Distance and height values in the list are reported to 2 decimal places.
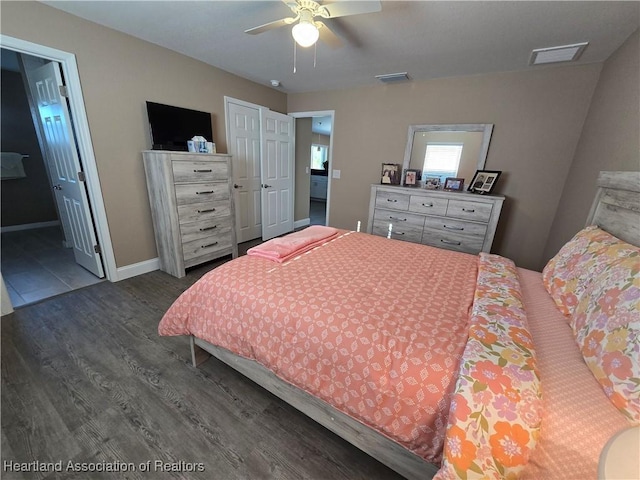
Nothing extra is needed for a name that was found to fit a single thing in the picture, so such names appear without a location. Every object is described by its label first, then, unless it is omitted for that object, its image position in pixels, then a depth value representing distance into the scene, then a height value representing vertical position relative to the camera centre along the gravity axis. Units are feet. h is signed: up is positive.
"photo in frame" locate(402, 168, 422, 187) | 10.84 -0.36
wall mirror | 9.78 +1.06
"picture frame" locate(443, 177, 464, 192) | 9.97 -0.51
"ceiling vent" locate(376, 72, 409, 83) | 9.73 +3.48
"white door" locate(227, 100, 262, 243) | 11.38 -0.18
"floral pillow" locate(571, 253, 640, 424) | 2.42 -1.68
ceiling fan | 4.71 +2.89
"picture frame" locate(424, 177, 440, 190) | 10.42 -0.54
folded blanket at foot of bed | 5.52 -1.92
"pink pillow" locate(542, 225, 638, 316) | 3.79 -1.40
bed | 2.35 -2.13
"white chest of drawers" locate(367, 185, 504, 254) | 8.80 -1.72
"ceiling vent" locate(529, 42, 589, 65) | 6.84 +3.42
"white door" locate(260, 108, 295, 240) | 12.53 -0.53
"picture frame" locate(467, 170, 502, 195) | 9.21 -0.32
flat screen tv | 8.58 +1.11
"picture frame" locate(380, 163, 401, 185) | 11.18 -0.31
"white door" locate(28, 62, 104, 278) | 7.45 -0.40
